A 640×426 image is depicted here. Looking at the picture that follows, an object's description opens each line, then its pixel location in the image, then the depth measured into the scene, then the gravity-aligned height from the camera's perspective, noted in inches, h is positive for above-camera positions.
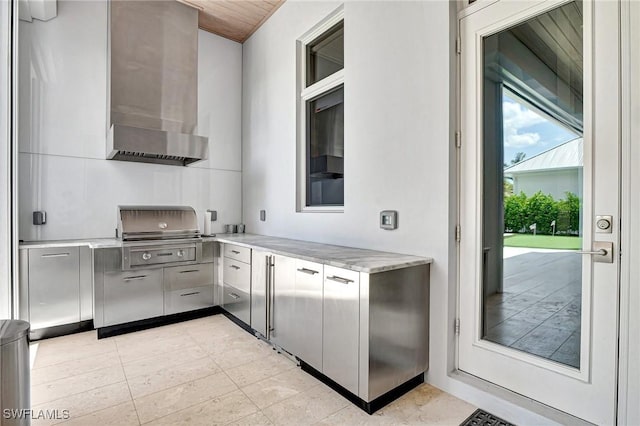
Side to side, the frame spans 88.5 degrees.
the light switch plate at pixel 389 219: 94.0 -2.4
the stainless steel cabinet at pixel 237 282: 121.8 -28.2
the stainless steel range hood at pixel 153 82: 129.7 +54.2
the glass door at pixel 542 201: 62.8 +2.3
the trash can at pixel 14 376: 55.0 -28.7
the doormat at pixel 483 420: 69.8 -45.3
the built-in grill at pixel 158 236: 124.2 -10.7
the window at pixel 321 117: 123.1 +37.8
